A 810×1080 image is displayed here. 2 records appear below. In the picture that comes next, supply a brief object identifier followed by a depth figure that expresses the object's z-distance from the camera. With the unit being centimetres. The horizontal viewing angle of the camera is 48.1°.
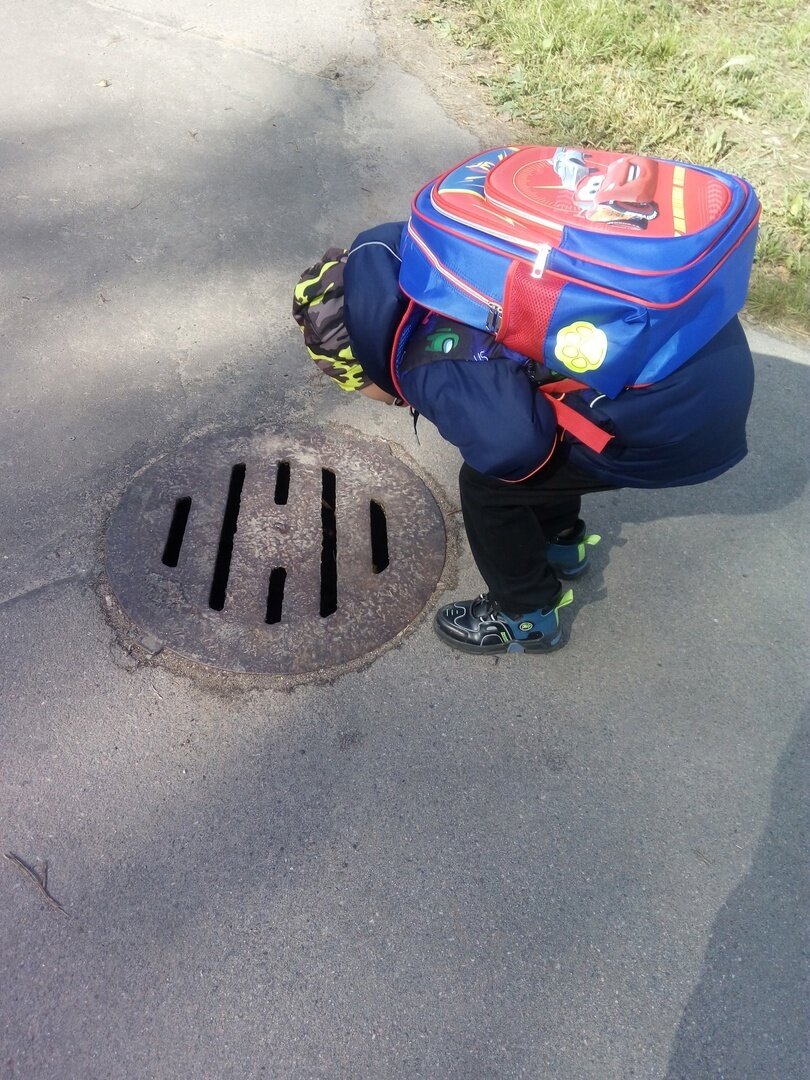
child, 163
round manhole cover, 218
